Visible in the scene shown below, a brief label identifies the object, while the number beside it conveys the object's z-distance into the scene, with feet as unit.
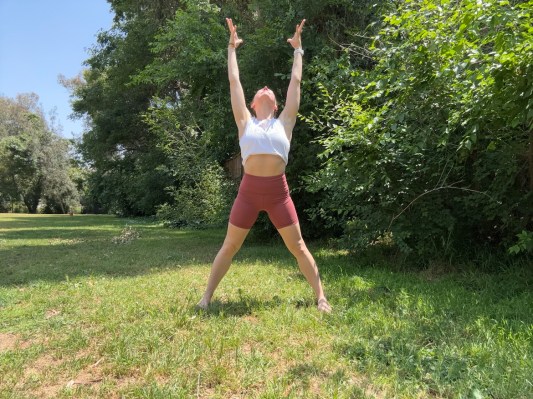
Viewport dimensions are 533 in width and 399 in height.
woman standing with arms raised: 12.32
